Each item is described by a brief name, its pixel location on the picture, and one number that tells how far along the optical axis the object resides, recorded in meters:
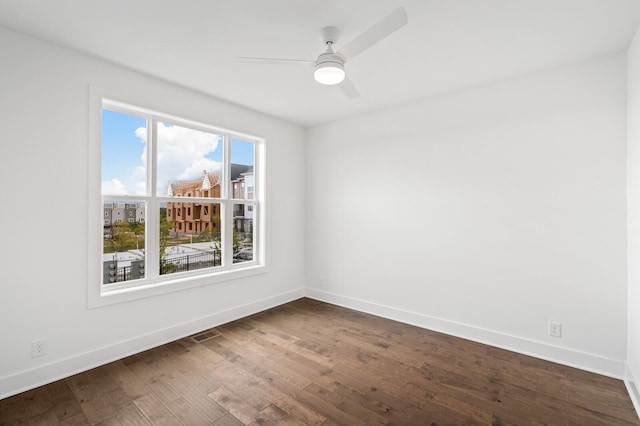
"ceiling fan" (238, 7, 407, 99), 1.72
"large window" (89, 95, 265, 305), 2.79
